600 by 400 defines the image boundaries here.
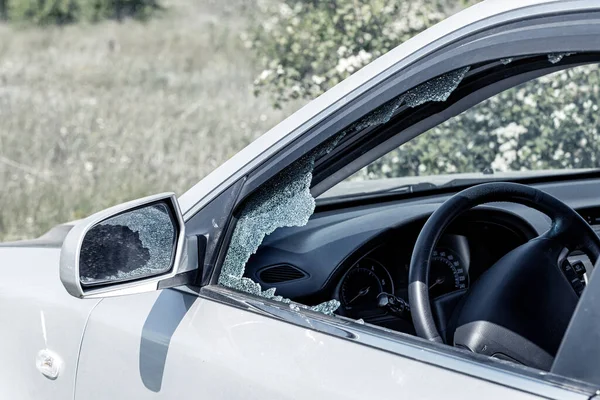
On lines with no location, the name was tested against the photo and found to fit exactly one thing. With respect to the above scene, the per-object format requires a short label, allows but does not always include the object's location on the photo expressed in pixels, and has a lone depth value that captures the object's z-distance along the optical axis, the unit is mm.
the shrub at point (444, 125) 4750
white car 1512
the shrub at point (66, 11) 22906
